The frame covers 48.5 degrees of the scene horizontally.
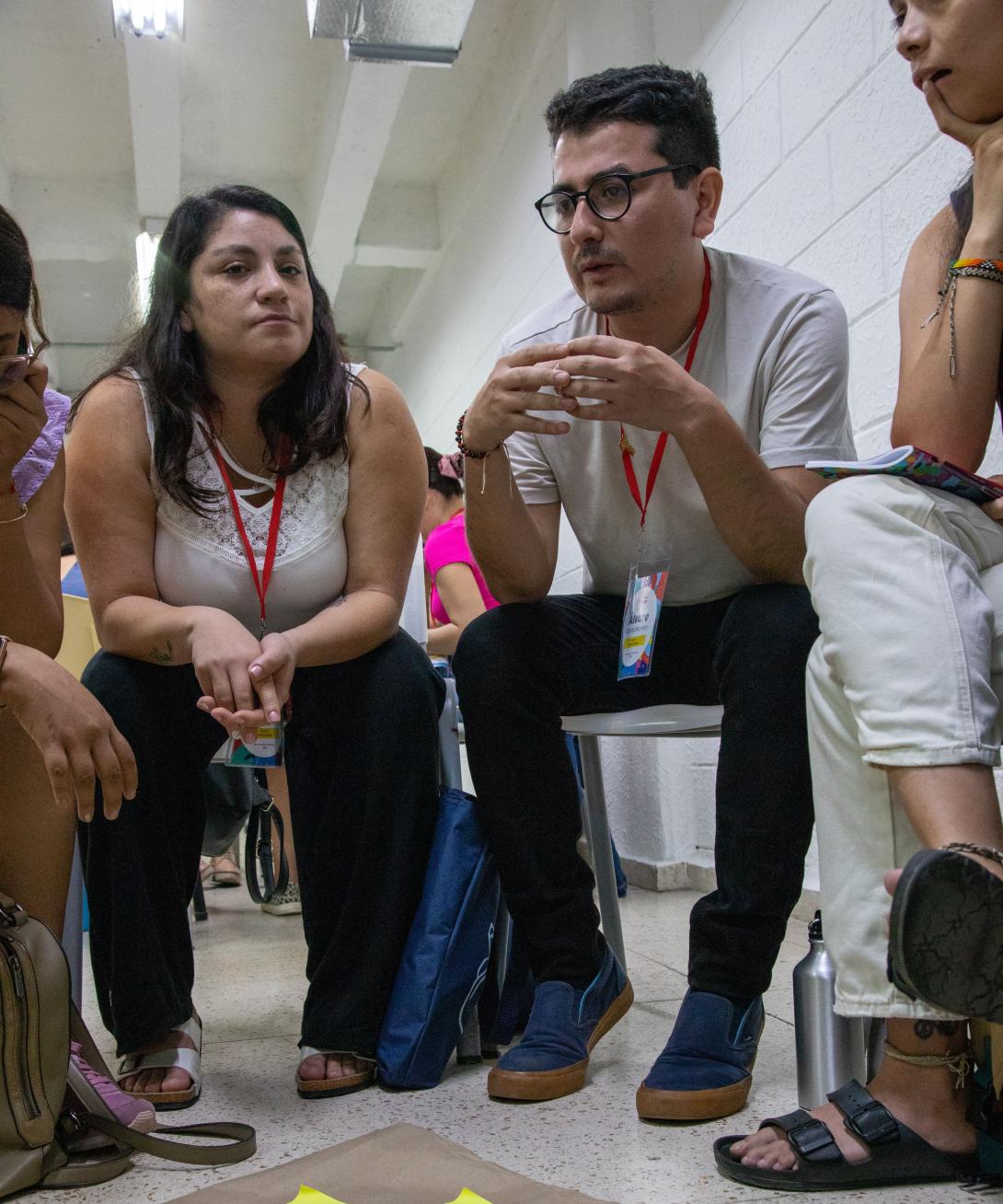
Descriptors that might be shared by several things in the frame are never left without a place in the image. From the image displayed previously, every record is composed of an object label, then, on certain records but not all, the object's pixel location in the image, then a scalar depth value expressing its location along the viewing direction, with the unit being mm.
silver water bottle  1055
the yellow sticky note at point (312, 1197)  926
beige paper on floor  933
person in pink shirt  3010
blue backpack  1306
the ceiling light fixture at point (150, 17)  3705
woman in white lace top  1330
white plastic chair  1408
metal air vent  3582
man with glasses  1168
